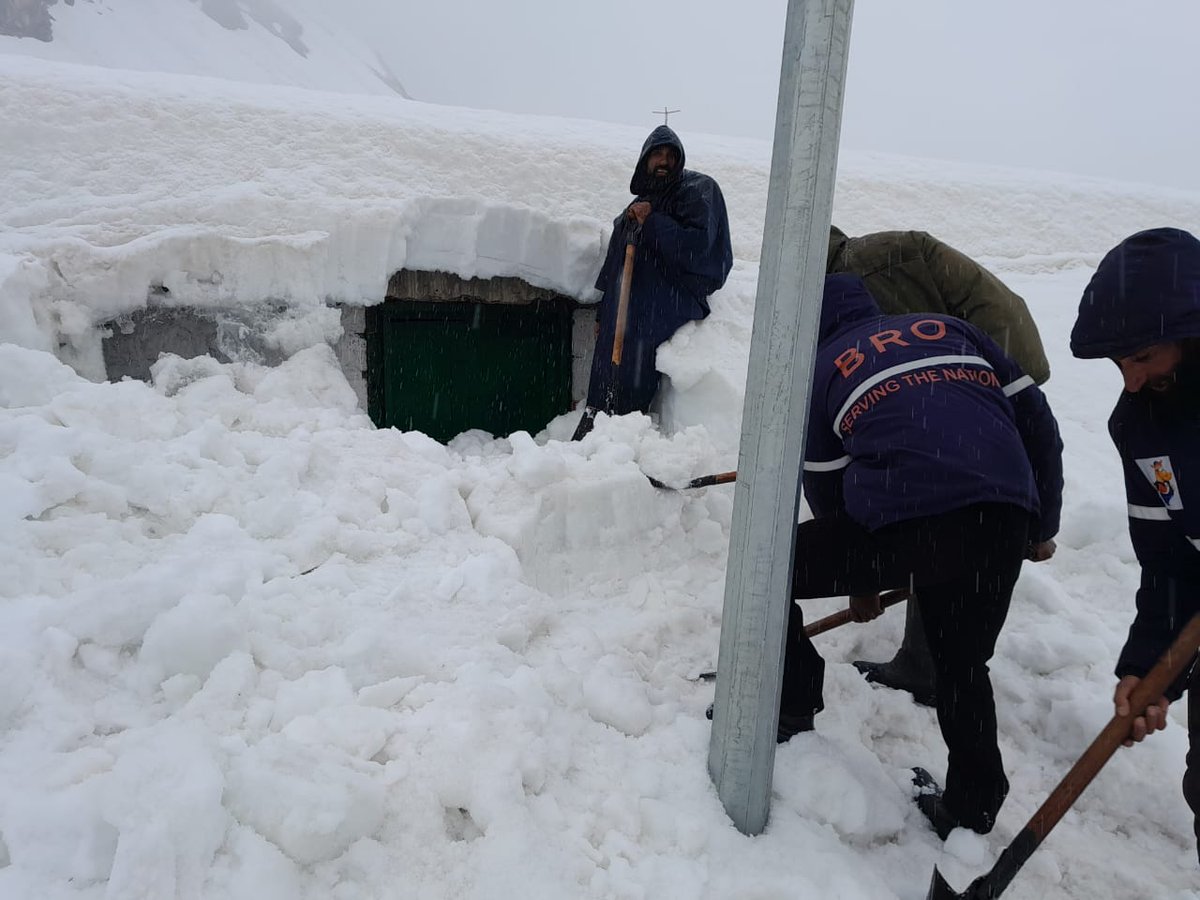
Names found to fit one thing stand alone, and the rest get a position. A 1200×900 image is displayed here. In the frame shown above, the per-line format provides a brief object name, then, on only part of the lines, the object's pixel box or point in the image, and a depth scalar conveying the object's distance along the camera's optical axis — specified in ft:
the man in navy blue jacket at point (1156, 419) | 5.29
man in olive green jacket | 10.11
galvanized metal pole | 5.16
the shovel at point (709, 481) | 10.81
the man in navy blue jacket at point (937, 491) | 6.10
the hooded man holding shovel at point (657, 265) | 14.35
